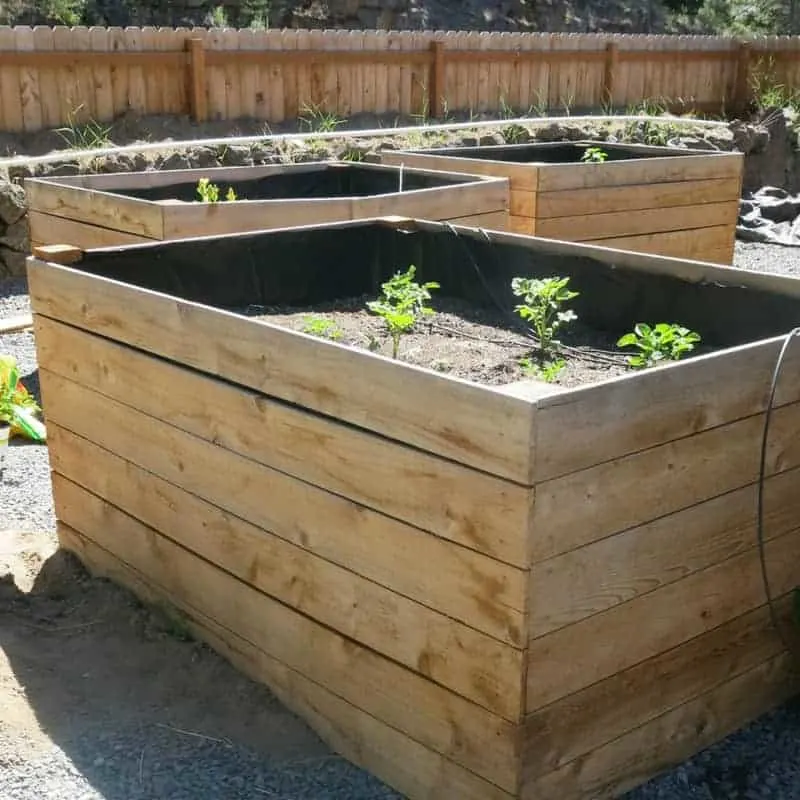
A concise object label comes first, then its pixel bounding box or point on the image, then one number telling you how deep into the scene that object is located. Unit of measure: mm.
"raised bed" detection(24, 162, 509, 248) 5664
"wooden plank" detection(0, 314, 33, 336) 7055
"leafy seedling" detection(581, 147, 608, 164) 8227
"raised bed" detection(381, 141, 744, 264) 7078
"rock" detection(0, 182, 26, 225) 9672
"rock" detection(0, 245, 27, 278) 9727
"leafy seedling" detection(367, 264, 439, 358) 3598
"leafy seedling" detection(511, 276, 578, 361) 3678
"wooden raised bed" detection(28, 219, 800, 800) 2422
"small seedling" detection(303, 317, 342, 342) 3773
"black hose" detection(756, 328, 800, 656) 2809
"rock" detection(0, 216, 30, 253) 9734
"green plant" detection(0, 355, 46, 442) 5527
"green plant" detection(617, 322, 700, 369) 3197
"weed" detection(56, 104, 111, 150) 11094
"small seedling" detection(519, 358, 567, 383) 3297
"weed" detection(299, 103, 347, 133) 12703
